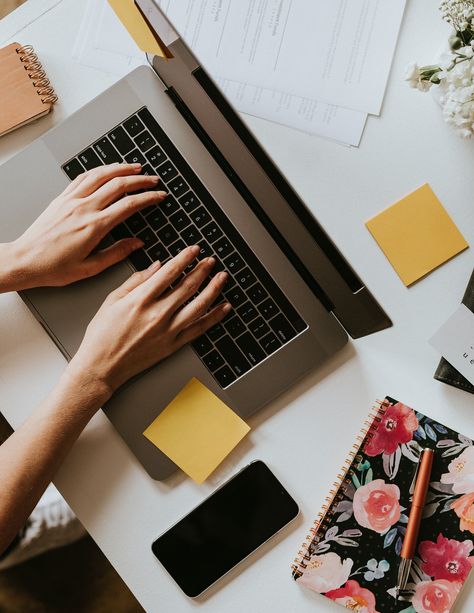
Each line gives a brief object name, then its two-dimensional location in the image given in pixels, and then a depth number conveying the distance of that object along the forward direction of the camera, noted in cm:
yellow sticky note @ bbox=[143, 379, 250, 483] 86
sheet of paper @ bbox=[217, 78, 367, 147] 89
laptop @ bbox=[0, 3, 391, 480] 85
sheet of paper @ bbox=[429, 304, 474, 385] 84
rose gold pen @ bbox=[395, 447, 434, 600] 82
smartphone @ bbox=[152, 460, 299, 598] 87
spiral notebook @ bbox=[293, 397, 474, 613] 83
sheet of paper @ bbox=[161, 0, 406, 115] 89
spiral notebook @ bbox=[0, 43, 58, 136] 90
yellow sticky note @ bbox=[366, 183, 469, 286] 88
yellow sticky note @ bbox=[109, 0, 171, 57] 74
